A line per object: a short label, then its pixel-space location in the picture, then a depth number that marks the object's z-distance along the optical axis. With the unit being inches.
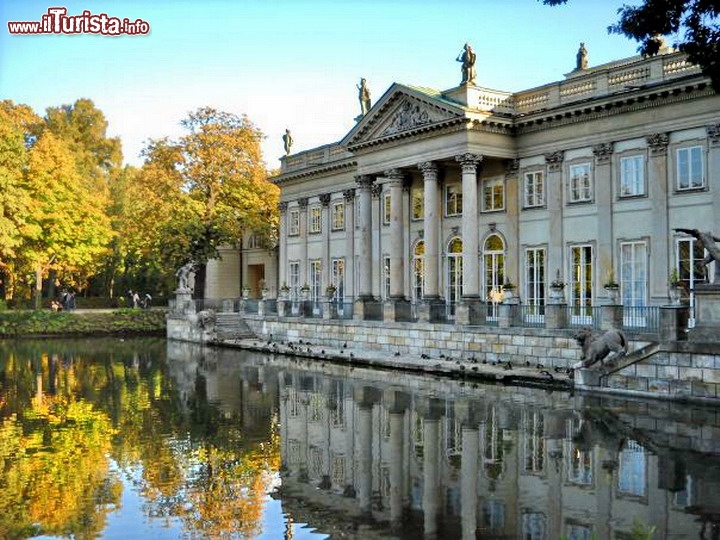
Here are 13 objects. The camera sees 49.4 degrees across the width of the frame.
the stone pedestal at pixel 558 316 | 877.2
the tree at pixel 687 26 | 493.6
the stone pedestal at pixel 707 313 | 669.3
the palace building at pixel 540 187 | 930.1
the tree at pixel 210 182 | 1707.7
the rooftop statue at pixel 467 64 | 1098.1
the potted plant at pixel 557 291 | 889.5
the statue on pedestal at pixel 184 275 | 1675.7
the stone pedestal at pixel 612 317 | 810.2
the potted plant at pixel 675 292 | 727.7
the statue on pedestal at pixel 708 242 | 684.7
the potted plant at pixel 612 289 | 846.5
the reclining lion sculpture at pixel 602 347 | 744.3
